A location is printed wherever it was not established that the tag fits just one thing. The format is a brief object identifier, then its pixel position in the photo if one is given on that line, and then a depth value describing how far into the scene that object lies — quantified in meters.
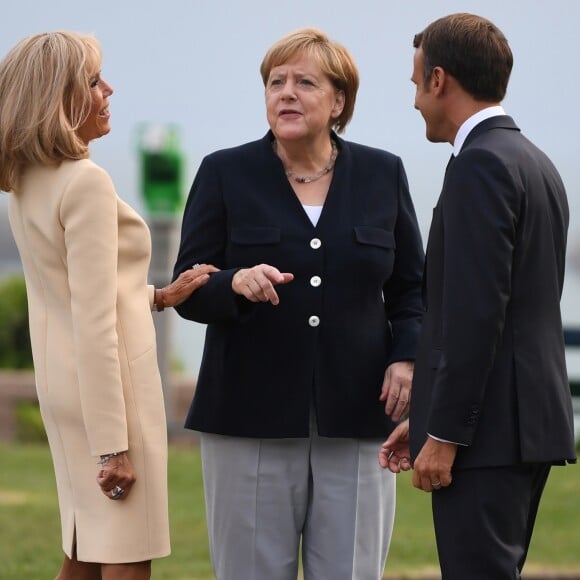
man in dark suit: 6.15
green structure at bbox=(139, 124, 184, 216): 22.98
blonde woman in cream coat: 6.36
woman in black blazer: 7.41
